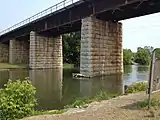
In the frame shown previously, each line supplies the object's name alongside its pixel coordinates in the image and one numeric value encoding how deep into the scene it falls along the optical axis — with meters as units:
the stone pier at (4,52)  48.73
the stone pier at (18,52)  41.27
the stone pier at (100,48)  20.39
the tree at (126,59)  50.63
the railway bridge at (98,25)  19.13
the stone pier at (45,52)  33.02
